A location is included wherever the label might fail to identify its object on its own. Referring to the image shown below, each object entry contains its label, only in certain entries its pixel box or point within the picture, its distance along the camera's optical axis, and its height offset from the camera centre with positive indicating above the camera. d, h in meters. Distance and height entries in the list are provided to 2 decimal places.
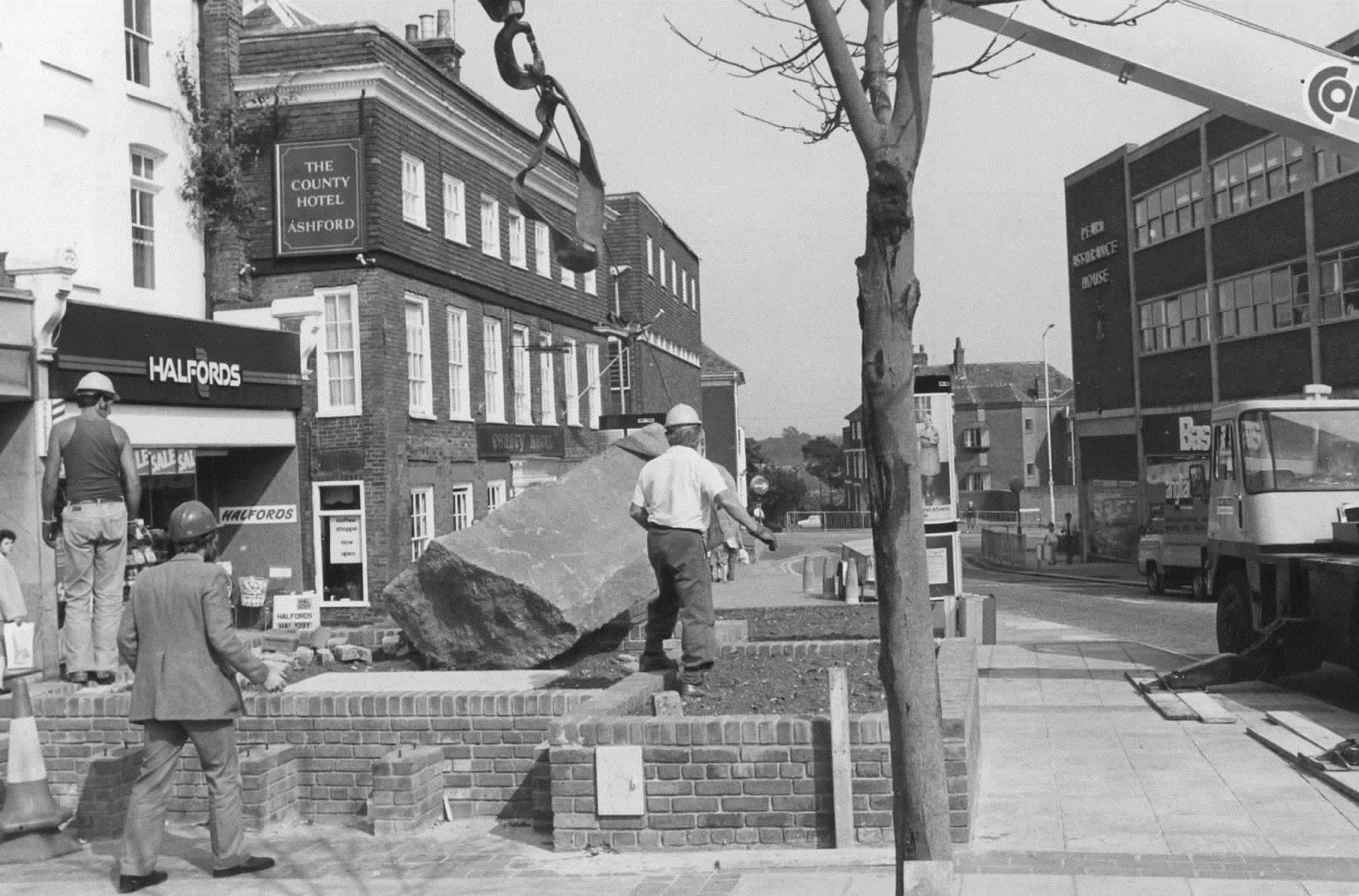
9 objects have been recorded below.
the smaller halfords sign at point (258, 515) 21.83 -0.02
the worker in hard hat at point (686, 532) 8.81 -0.20
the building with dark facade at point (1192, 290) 34.41 +5.22
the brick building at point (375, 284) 22.89 +3.72
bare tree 4.09 +0.21
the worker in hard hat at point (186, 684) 6.98 -0.82
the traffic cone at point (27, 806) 7.65 -1.52
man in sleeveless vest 9.41 -0.01
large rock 9.78 -0.55
